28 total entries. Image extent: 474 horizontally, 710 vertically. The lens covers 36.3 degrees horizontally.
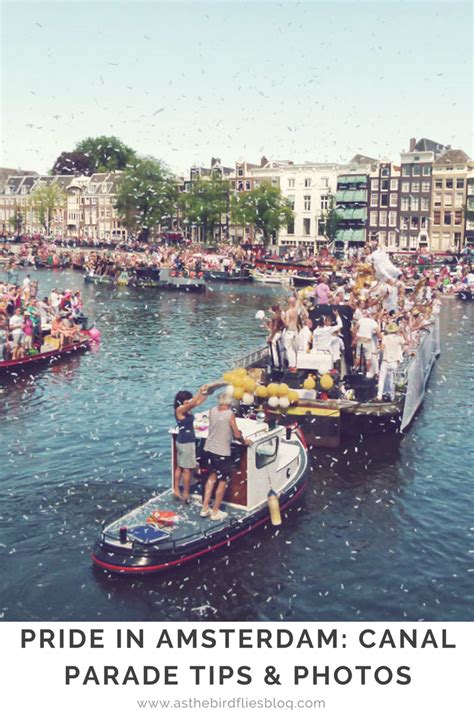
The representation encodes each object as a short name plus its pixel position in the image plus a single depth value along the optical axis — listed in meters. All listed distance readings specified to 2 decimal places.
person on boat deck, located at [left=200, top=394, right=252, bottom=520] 12.93
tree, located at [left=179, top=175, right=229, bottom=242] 101.19
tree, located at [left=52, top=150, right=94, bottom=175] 144.88
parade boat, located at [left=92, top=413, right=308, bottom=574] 12.12
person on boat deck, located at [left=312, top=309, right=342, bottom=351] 20.14
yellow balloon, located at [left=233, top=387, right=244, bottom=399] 14.72
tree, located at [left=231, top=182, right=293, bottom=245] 97.06
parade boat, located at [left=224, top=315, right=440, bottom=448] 18.70
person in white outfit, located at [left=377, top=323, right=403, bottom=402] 18.94
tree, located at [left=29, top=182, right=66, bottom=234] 131.62
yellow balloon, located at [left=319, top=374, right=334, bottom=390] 18.91
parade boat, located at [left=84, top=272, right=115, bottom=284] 69.94
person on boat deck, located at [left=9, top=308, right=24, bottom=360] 27.92
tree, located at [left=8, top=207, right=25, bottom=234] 142.75
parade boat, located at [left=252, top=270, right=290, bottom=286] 75.00
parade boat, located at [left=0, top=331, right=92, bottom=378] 27.61
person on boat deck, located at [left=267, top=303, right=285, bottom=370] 19.67
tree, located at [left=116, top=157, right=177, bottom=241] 110.06
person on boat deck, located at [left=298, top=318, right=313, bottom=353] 20.27
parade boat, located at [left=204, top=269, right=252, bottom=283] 75.81
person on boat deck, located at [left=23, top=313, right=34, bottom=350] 28.80
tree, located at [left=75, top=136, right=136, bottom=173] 145.02
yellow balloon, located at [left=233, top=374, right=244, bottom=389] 14.79
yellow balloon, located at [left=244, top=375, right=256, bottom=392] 14.73
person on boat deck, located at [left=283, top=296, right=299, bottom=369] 19.89
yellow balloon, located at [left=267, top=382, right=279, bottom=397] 16.89
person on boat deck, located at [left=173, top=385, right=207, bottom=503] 13.27
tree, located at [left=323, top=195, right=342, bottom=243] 100.00
